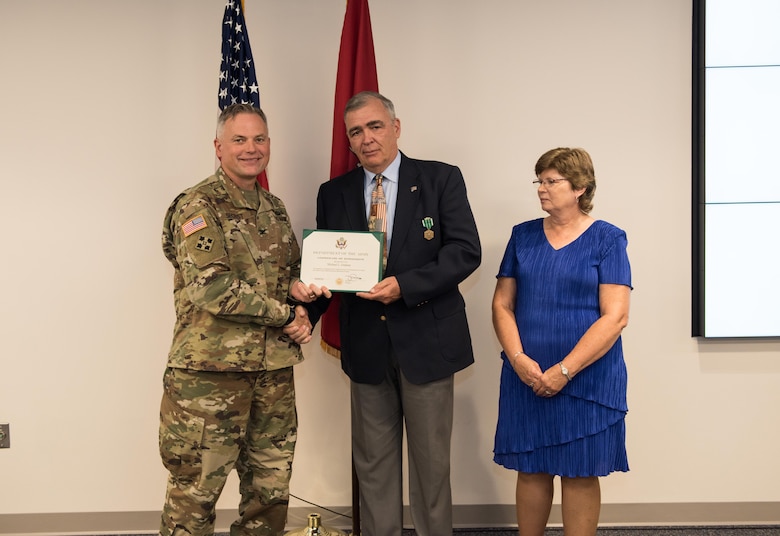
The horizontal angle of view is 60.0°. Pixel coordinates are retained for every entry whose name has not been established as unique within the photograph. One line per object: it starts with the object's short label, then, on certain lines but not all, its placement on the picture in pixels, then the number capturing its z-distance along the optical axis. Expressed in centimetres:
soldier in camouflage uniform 227
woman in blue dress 242
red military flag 291
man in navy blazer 252
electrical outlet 320
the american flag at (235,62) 287
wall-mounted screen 312
